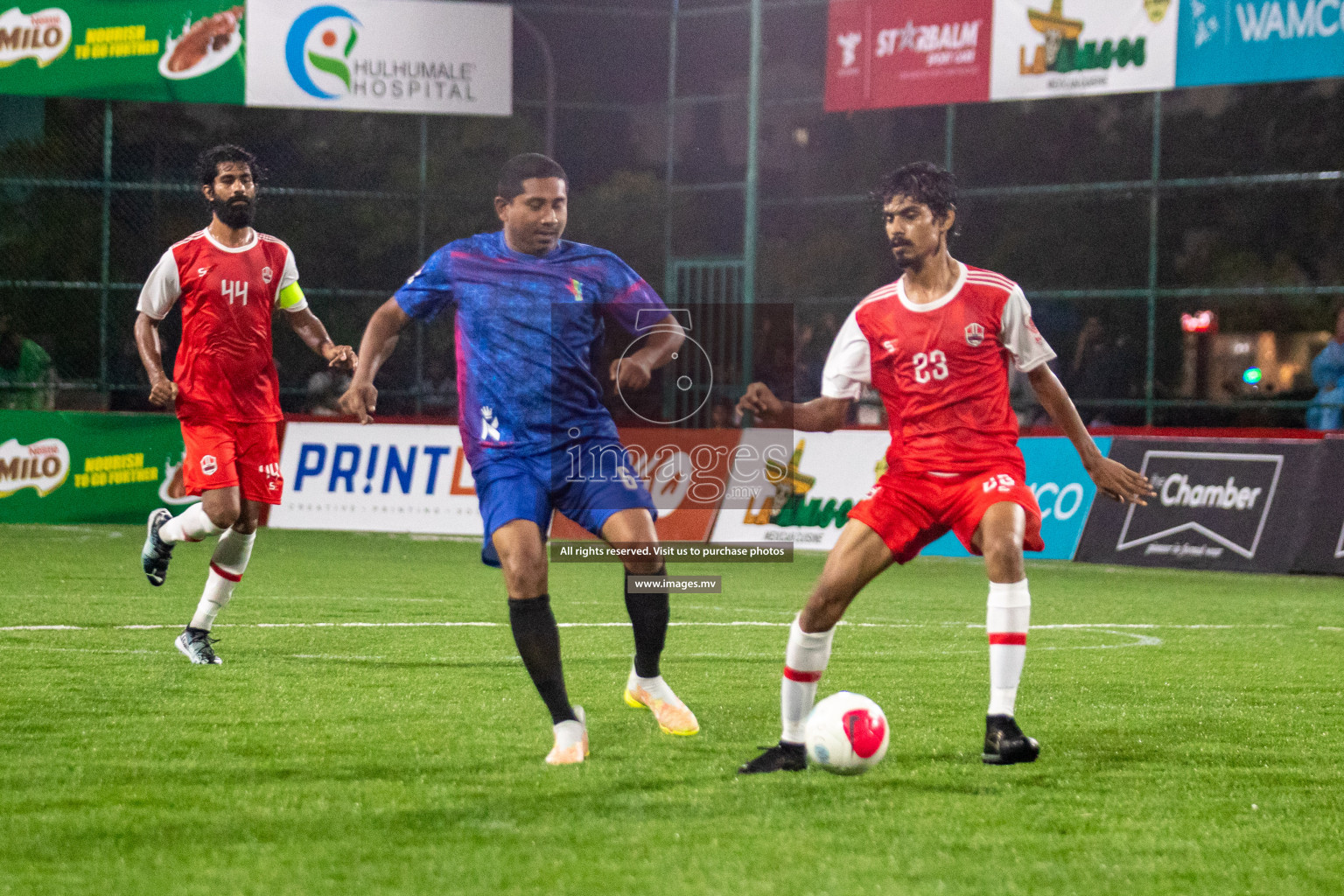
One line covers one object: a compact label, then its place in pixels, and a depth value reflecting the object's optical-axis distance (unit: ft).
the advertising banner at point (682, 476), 56.95
